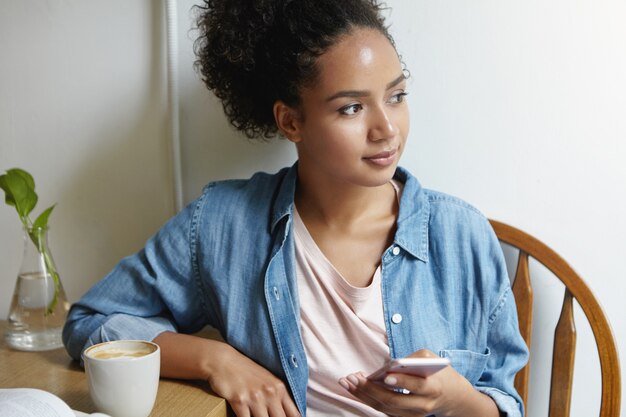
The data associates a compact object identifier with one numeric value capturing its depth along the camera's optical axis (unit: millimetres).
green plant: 1251
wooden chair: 1132
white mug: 888
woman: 1033
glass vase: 1267
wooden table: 989
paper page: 810
